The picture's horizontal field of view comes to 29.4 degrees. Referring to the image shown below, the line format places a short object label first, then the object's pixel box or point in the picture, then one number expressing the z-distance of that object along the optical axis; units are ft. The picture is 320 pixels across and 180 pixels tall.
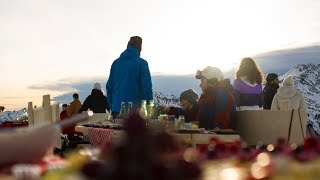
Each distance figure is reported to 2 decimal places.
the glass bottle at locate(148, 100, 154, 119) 23.60
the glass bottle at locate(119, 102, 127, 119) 23.35
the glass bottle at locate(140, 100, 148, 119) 23.29
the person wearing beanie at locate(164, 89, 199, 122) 29.60
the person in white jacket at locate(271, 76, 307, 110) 33.73
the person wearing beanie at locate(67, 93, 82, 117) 53.62
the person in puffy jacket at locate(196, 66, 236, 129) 24.58
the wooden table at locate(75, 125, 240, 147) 18.58
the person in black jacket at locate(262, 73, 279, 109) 37.27
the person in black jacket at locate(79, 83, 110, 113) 46.65
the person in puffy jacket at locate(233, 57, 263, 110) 29.25
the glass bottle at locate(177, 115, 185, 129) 21.12
